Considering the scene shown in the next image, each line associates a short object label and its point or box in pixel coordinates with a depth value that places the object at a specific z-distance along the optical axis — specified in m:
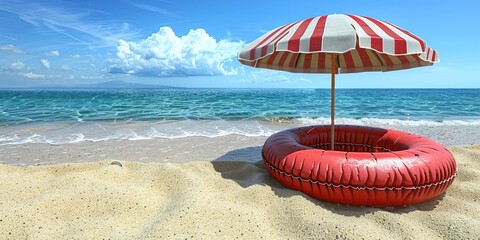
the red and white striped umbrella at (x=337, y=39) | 2.46
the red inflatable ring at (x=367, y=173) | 2.76
